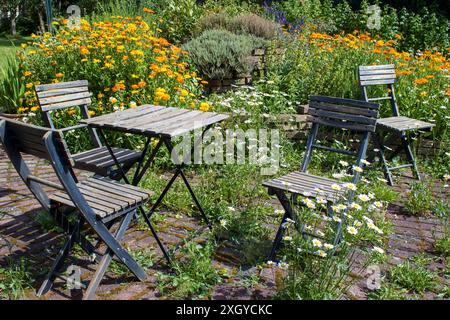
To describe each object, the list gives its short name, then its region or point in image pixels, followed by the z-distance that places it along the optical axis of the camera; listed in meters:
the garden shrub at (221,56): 6.82
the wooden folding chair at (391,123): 4.82
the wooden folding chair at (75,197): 2.47
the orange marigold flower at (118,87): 4.81
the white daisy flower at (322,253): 2.62
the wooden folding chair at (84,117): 3.55
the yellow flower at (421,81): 5.45
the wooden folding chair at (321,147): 3.14
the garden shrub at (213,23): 8.47
